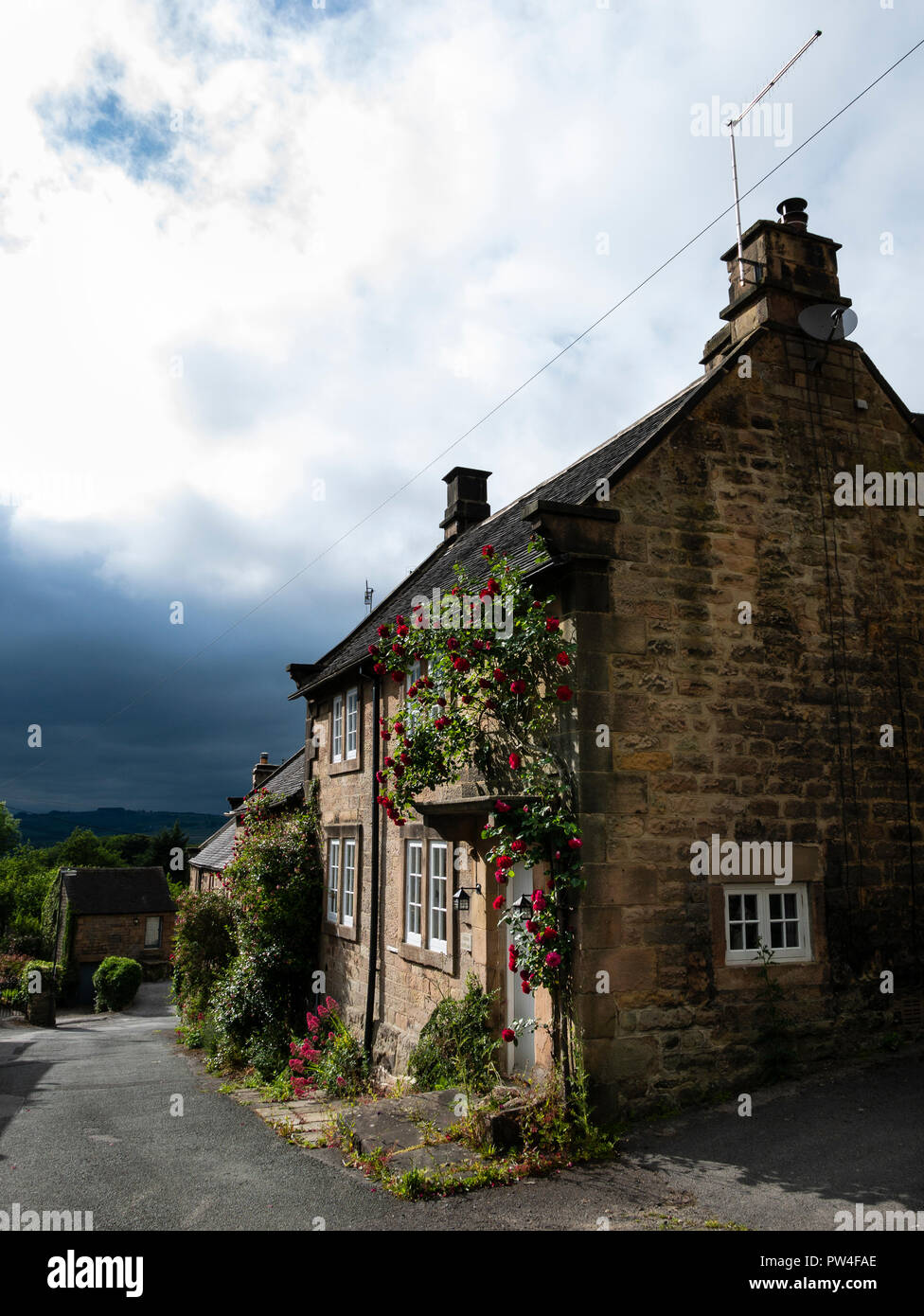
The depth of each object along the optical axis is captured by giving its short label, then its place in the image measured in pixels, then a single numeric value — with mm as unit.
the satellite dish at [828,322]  10328
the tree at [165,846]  83688
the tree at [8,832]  76562
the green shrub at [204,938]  20422
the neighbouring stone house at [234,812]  21875
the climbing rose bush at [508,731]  8328
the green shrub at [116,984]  42375
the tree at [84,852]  79688
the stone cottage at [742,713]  8477
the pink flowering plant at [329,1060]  13148
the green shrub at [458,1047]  9359
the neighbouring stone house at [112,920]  47594
